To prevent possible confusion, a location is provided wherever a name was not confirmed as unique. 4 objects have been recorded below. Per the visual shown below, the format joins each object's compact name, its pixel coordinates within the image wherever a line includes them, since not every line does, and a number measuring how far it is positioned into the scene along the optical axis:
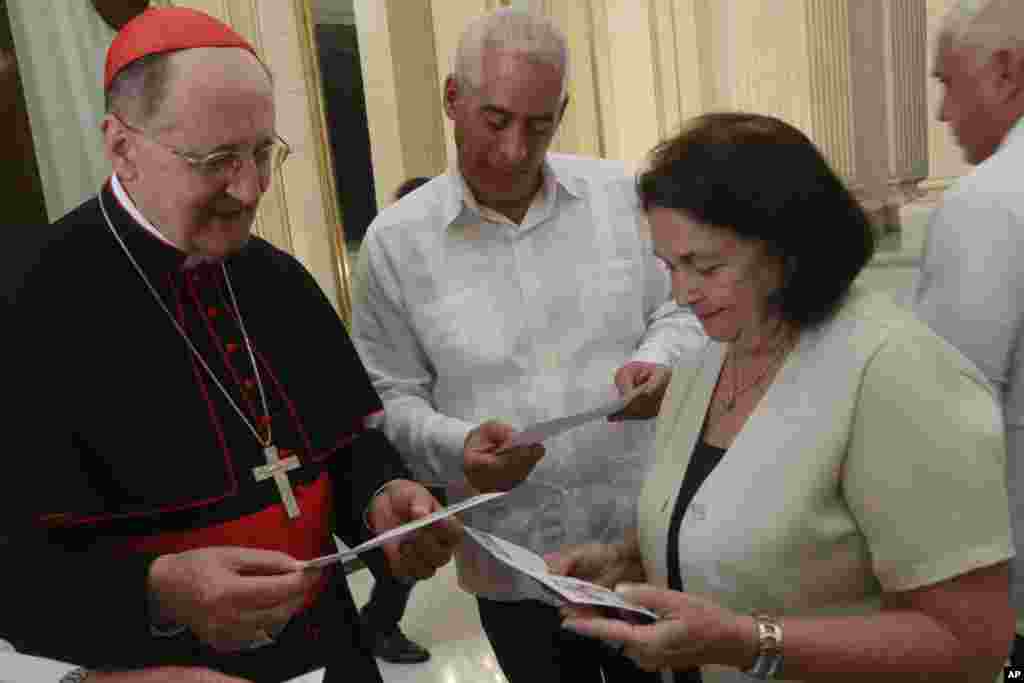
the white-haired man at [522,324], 2.23
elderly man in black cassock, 1.47
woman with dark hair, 1.39
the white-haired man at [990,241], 2.01
